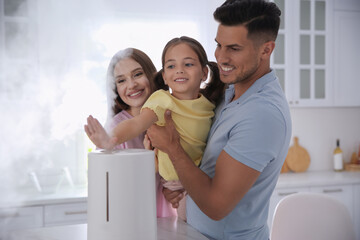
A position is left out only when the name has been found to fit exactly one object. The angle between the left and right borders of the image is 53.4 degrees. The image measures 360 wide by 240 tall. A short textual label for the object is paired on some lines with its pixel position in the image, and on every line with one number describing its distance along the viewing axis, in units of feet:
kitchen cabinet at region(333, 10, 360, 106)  9.09
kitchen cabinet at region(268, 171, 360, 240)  7.78
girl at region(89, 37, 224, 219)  3.67
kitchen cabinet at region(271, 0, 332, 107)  8.65
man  2.98
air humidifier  2.56
